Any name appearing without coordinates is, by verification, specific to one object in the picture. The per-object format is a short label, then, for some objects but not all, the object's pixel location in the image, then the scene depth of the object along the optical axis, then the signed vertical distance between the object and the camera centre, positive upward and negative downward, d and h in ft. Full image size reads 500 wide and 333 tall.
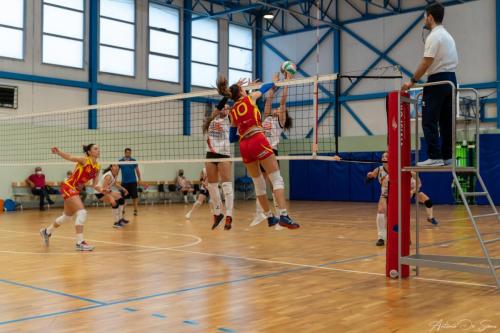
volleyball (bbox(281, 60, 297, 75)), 28.24 +5.61
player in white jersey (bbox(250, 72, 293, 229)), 28.21 +3.51
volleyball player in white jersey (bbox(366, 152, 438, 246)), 29.21 -1.01
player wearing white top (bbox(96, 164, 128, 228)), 41.09 -1.03
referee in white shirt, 19.31 +3.15
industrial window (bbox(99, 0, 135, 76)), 70.95 +18.25
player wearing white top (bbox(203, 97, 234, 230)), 29.37 +1.26
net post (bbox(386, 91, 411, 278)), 20.17 -0.20
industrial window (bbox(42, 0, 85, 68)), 65.36 +17.44
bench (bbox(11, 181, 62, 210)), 61.67 -1.63
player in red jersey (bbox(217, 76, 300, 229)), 23.06 +1.76
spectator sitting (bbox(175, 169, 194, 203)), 75.05 -0.51
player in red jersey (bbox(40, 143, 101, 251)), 27.91 -0.30
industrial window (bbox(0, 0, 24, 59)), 61.31 +16.57
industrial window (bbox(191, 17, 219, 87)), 81.66 +18.74
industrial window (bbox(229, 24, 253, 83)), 86.63 +19.98
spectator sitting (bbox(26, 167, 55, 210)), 61.16 -0.55
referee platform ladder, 18.19 -2.73
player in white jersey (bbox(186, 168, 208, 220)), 47.63 -1.41
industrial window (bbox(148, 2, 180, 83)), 76.28 +18.76
